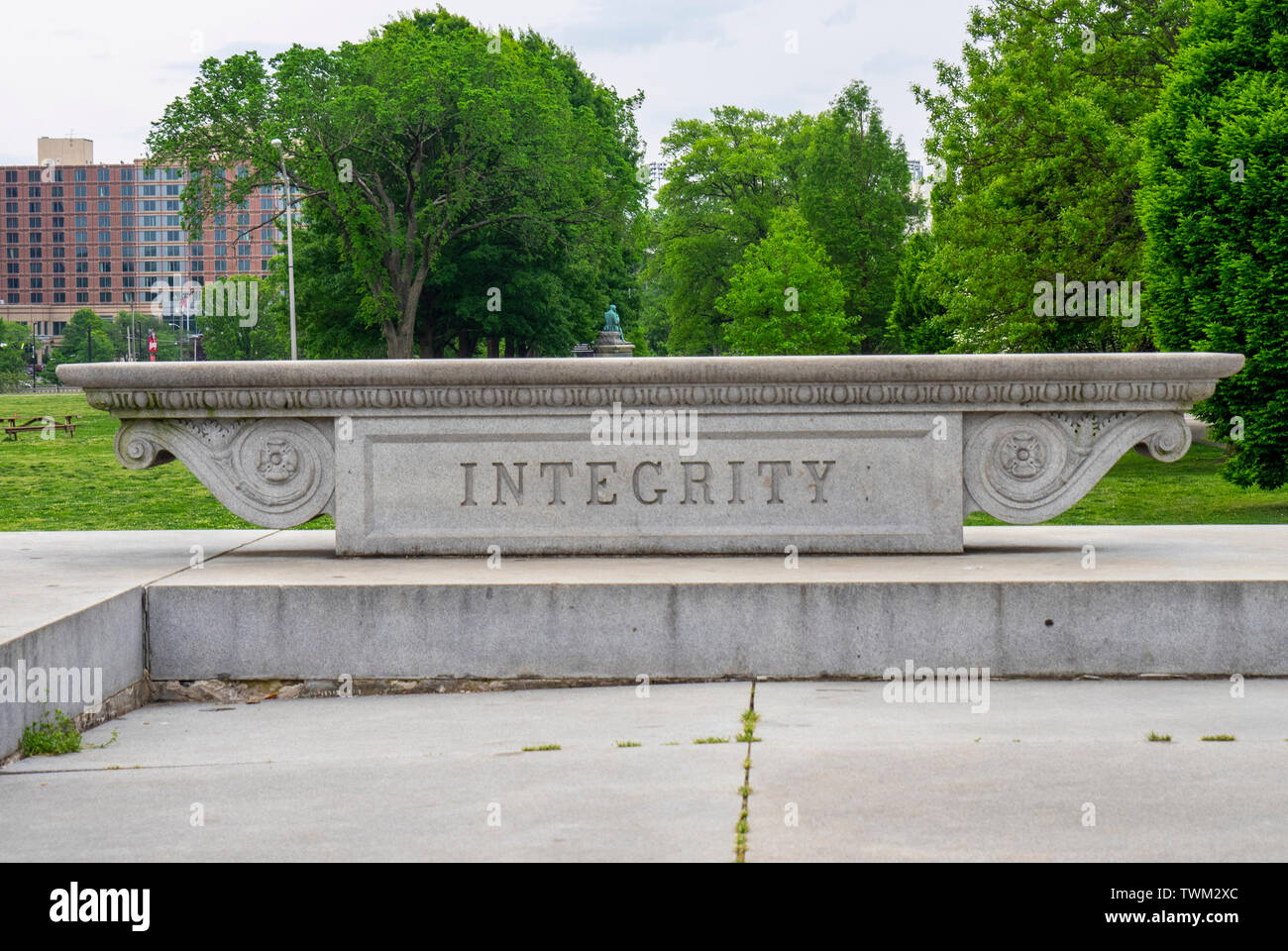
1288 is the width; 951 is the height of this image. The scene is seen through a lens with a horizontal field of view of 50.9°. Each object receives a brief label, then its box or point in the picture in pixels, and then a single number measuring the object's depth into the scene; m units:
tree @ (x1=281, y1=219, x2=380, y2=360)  44.06
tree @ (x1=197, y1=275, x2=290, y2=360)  77.29
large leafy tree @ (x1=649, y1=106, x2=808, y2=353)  58.25
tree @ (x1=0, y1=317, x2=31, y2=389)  100.97
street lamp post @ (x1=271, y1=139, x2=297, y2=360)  43.07
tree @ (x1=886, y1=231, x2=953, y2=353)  43.19
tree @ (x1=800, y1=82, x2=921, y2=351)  54.91
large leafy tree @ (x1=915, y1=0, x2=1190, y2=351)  23.66
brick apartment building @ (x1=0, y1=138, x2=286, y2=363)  172.62
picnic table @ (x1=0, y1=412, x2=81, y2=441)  34.56
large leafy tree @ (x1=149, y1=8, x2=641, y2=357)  38.38
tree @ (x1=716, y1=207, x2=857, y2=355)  46.34
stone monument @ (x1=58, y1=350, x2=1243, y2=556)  6.86
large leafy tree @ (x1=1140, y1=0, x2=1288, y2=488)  13.02
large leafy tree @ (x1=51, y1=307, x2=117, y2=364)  131.88
